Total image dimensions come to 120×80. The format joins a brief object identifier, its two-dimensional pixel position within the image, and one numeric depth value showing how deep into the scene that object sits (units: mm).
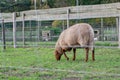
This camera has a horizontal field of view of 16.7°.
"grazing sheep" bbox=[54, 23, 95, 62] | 9836
